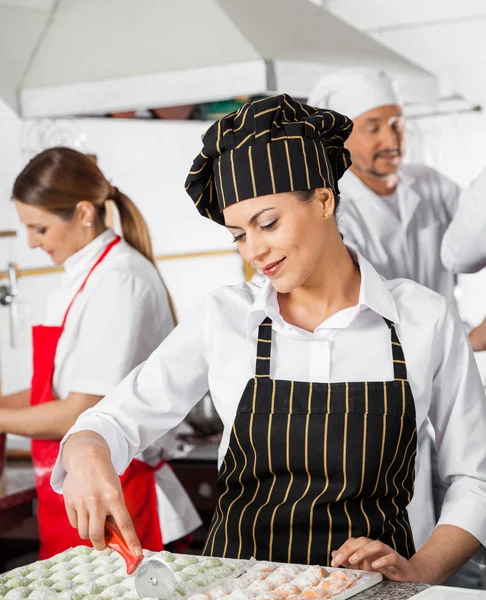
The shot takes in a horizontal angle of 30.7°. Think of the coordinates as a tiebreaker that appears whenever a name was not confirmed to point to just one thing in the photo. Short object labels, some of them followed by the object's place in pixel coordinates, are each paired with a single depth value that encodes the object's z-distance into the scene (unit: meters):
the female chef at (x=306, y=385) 1.57
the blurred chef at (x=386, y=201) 2.67
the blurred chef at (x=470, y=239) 2.06
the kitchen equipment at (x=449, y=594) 1.18
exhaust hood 2.64
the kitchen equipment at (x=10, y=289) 3.62
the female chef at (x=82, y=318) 2.28
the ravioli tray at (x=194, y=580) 1.27
